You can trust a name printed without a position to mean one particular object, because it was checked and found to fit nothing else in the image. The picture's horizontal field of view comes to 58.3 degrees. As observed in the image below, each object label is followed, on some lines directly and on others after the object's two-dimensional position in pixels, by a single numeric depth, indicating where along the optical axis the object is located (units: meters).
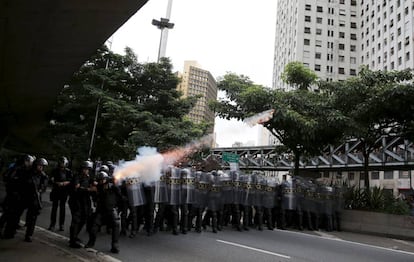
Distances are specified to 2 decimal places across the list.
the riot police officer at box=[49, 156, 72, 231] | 8.91
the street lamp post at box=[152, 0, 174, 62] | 27.34
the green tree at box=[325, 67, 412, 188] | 13.34
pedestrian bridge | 25.22
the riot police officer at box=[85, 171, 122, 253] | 7.11
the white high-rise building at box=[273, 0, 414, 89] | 65.25
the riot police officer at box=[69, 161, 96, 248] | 7.41
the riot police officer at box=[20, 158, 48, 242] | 7.59
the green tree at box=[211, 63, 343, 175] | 13.52
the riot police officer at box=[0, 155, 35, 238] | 7.61
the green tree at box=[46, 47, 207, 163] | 17.08
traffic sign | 16.62
